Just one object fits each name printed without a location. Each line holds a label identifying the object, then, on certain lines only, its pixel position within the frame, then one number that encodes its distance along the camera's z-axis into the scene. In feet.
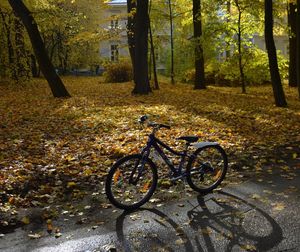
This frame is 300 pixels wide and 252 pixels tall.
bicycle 13.12
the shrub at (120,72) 68.54
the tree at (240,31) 46.27
